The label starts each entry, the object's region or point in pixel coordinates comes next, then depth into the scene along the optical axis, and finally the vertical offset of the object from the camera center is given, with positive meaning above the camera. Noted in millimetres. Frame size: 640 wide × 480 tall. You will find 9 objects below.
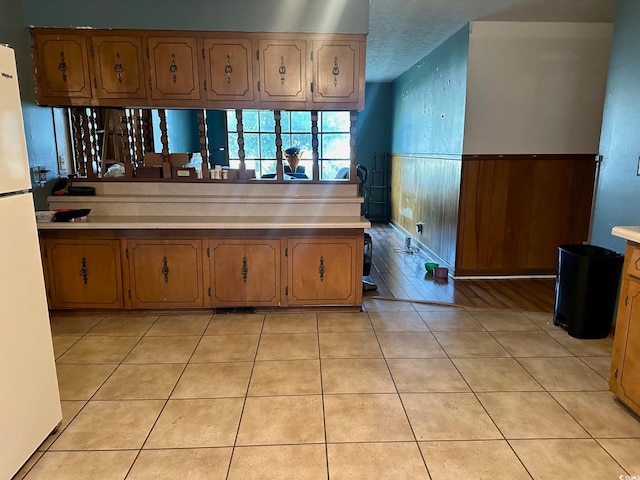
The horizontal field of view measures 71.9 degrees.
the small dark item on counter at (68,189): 3797 -292
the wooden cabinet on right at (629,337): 2180 -912
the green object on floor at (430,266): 5062 -1264
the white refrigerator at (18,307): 1749 -633
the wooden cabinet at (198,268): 3494 -901
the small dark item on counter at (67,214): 3443 -464
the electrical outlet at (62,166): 3881 -97
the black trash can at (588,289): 3096 -950
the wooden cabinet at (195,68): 3484 +684
